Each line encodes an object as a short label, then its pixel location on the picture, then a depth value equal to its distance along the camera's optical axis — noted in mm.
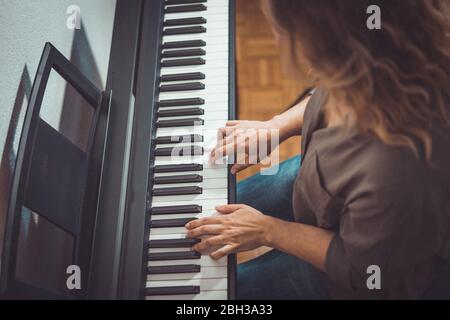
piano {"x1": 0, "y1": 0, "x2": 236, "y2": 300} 1101
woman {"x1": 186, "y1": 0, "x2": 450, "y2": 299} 1111
